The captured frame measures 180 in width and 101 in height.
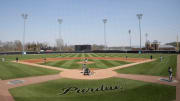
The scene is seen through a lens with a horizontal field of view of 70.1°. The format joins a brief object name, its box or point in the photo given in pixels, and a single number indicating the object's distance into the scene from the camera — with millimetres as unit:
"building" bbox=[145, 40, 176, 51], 99162
